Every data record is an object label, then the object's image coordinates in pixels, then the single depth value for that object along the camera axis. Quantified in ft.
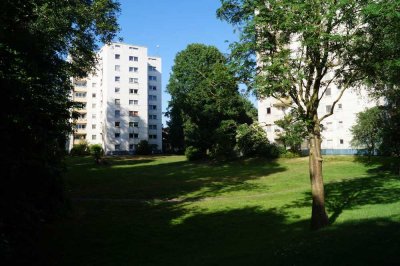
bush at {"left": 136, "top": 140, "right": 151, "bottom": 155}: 270.67
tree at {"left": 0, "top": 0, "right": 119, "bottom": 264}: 26.30
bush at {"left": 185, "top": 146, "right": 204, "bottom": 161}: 175.33
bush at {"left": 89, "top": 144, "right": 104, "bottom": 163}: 172.65
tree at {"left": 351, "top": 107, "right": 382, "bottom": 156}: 116.32
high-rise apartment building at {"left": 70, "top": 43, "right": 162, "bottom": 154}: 297.53
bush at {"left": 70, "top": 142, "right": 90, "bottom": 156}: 256.11
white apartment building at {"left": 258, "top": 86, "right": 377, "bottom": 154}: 162.20
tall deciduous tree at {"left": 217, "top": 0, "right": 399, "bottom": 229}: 39.93
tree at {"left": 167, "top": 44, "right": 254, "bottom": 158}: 166.81
